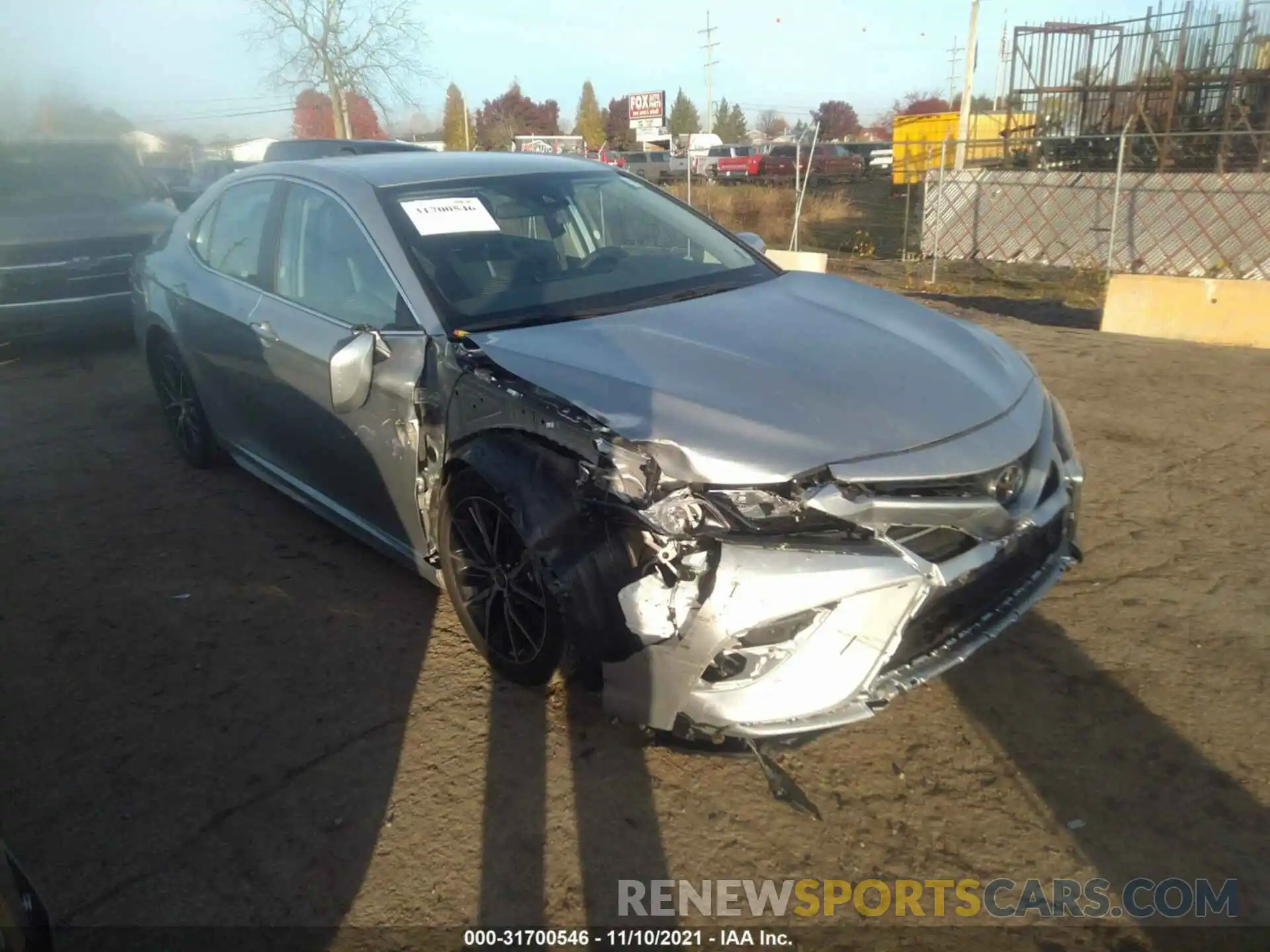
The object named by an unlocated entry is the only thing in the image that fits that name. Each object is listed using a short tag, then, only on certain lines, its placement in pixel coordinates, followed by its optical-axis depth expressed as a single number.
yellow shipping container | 18.77
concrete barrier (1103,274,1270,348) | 7.70
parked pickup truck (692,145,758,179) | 36.72
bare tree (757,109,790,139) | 93.12
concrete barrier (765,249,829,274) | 10.60
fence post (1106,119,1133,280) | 11.37
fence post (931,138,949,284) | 13.05
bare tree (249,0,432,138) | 23.56
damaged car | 2.47
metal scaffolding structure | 14.28
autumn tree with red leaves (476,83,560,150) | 65.78
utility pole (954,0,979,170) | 17.06
